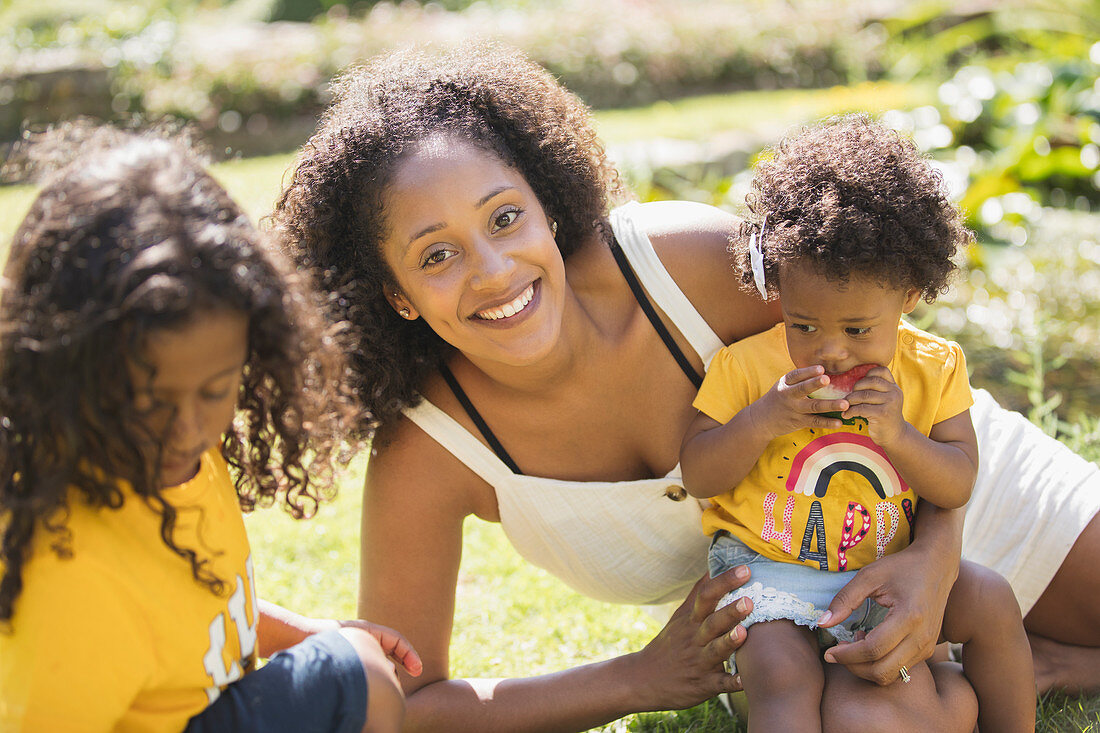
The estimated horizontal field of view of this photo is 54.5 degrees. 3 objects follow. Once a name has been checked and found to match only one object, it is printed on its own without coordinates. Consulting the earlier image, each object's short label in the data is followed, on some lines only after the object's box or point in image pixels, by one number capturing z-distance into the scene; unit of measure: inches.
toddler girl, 75.2
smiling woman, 85.1
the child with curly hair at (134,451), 53.1
